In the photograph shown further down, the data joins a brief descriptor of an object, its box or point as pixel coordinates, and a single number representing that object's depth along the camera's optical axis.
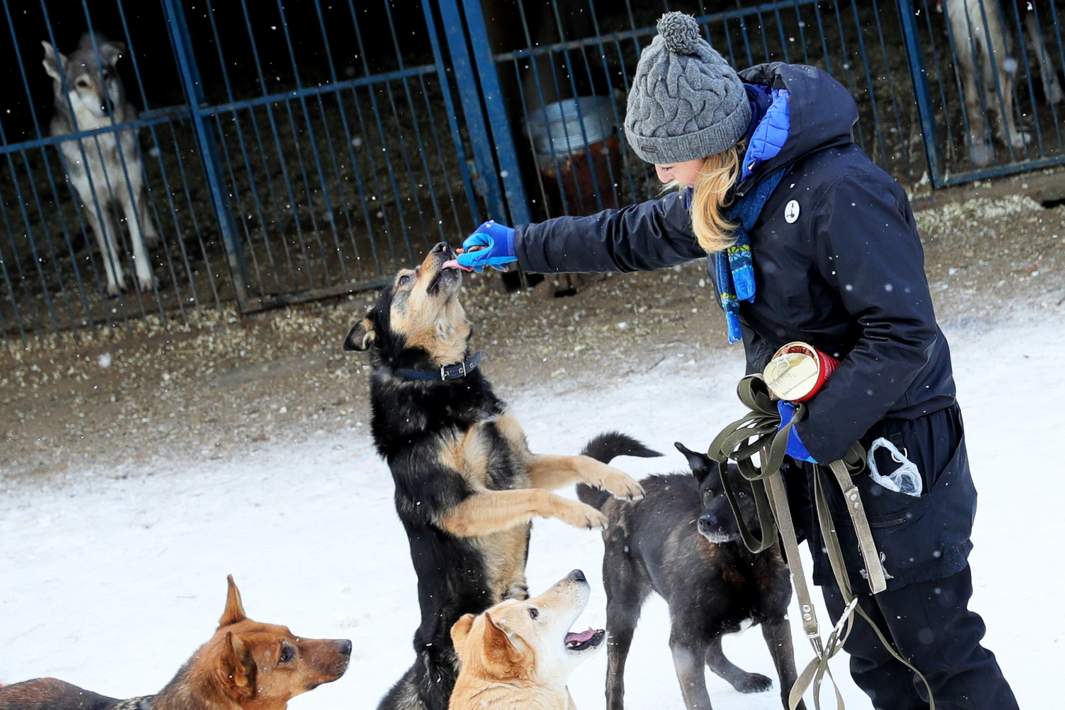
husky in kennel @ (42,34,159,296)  10.08
